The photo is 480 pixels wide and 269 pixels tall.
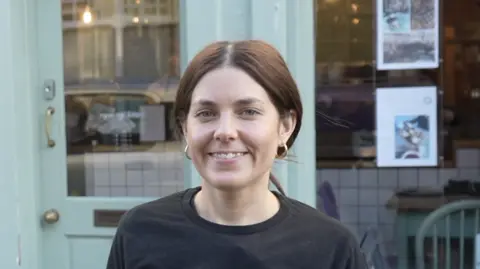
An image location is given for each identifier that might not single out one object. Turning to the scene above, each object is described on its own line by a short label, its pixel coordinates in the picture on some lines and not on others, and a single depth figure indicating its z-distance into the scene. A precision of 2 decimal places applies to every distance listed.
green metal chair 3.76
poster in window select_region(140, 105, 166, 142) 3.55
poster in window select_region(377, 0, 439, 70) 3.52
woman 1.41
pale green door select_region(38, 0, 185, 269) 3.47
